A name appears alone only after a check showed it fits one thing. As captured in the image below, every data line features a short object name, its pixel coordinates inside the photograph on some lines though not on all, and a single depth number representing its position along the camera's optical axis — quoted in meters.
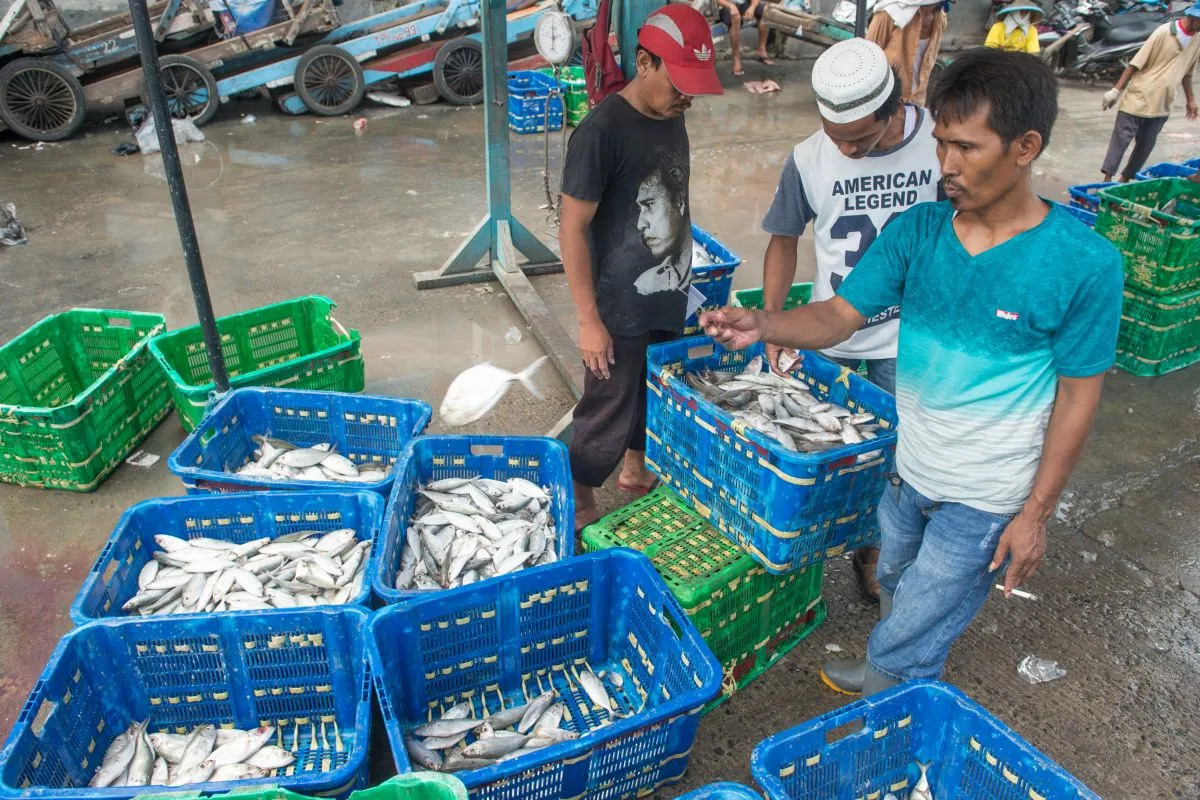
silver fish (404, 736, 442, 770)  2.69
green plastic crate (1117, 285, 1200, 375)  5.56
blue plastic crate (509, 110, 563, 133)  10.77
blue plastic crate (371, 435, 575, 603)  3.53
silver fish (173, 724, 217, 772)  2.73
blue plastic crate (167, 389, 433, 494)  3.90
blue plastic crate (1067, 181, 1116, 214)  6.30
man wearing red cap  3.24
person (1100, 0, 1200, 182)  7.91
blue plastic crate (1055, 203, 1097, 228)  6.08
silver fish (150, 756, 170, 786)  2.68
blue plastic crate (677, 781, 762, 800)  2.11
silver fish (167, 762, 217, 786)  2.66
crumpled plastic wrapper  3.45
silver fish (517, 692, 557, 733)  2.90
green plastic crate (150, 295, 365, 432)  4.35
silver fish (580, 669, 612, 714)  3.03
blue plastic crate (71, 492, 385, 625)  3.22
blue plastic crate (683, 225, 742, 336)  4.93
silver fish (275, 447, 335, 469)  3.91
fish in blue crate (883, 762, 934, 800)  2.55
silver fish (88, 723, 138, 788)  2.65
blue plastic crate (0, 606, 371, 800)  2.57
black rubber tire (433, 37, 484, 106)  11.39
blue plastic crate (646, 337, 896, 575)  2.83
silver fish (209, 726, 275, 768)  2.74
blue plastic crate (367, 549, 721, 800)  2.46
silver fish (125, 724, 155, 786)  2.66
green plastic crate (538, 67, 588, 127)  10.25
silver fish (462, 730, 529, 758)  2.69
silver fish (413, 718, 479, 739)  2.81
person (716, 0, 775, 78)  13.08
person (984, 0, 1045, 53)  9.55
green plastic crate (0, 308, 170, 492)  4.20
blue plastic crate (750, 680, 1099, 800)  2.26
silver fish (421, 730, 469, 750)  2.79
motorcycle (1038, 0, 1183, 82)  14.39
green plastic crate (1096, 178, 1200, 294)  5.28
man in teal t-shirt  2.06
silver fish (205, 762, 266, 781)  2.68
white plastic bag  9.62
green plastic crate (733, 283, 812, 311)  4.75
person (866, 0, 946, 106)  7.22
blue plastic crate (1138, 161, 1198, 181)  6.57
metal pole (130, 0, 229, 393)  3.24
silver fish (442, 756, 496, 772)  2.58
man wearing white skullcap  2.86
